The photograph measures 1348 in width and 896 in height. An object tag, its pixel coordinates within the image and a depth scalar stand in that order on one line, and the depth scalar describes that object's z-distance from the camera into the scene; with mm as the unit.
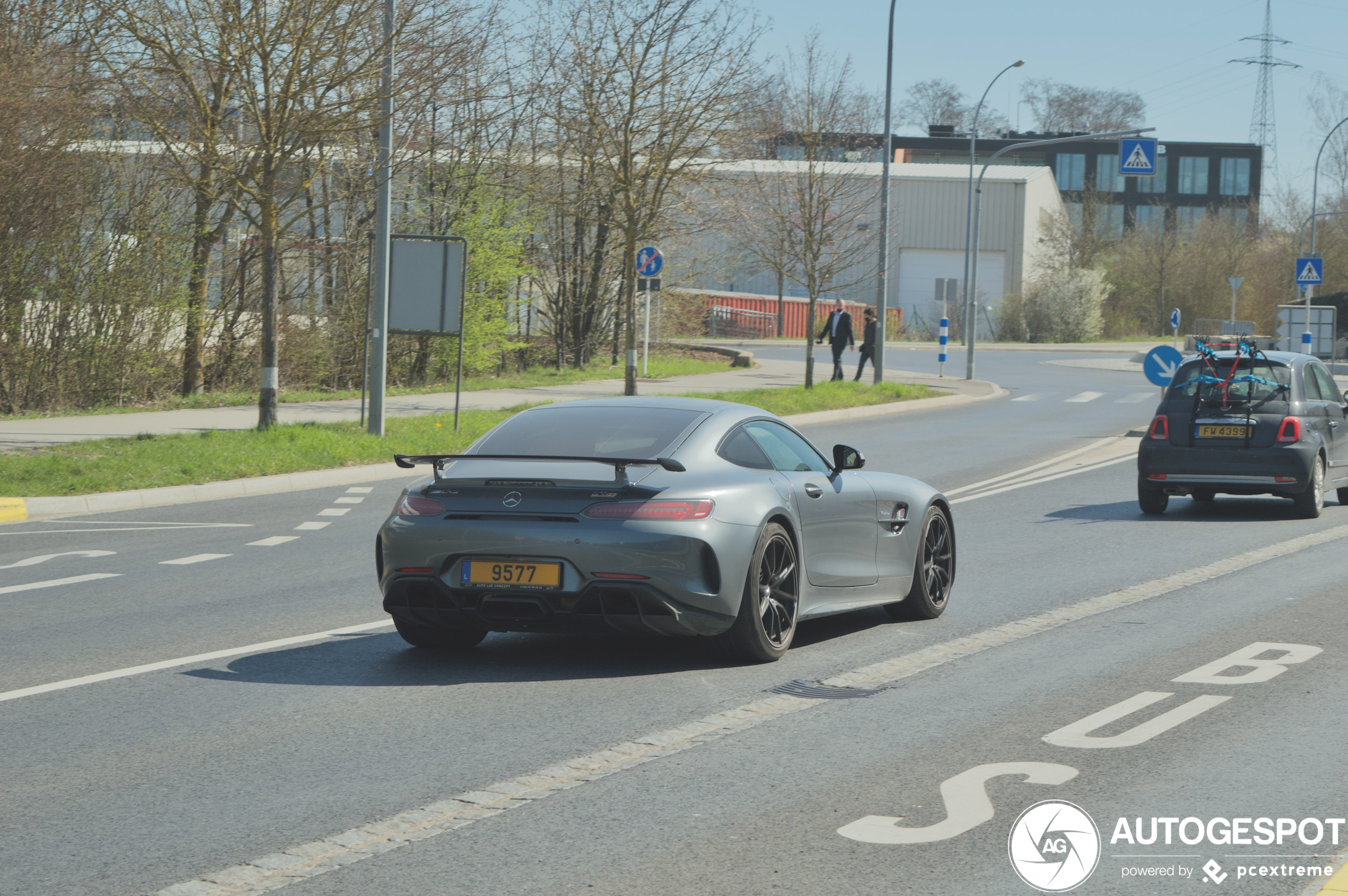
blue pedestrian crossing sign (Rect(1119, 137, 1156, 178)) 41375
